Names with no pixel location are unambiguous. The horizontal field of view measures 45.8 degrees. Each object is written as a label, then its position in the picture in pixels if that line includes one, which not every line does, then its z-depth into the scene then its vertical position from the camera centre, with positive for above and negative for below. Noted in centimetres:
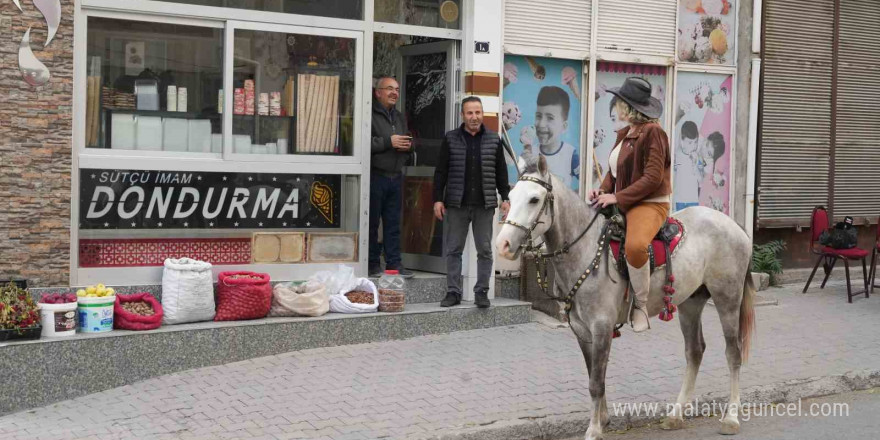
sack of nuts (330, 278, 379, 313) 1018 -129
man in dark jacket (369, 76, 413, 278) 1112 +3
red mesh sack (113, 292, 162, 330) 887 -135
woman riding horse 731 -1
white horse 696 -69
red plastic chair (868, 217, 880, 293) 1333 -98
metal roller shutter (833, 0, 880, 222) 1462 +103
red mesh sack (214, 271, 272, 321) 952 -122
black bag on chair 1334 -68
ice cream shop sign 964 -35
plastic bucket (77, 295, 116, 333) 870 -128
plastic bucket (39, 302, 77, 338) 841 -129
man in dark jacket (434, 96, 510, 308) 1080 -16
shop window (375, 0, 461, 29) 1134 +175
